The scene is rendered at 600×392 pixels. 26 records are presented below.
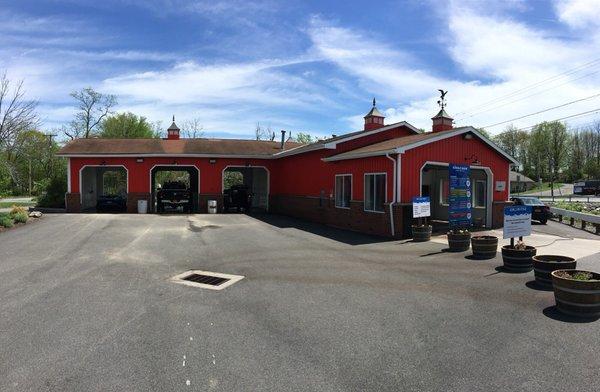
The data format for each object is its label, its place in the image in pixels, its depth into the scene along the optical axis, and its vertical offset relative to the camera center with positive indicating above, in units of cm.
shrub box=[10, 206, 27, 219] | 1864 -95
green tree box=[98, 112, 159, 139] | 5203 +755
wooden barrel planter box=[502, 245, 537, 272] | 924 -150
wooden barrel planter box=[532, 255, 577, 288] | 785 -141
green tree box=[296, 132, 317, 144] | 6425 +767
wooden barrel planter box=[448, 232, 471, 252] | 1201 -145
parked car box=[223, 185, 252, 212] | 2748 -62
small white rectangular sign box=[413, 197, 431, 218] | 1433 -59
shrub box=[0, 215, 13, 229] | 1678 -127
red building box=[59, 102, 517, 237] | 1591 +96
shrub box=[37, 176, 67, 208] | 2773 -37
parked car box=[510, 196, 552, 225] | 2155 -114
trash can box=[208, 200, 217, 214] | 2592 -103
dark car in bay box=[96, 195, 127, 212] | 2645 -90
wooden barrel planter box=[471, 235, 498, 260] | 1080 -146
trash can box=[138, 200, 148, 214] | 2570 -105
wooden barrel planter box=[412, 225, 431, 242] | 1414 -143
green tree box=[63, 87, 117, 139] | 5353 +822
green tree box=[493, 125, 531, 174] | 9162 +1009
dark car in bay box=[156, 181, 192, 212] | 2584 -59
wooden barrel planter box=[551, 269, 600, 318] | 623 -155
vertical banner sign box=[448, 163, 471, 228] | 1484 -24
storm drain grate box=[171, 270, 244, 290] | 830 -182
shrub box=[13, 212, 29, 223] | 1811 -118
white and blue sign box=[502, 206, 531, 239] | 979 -75
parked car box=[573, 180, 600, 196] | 6541 +19
